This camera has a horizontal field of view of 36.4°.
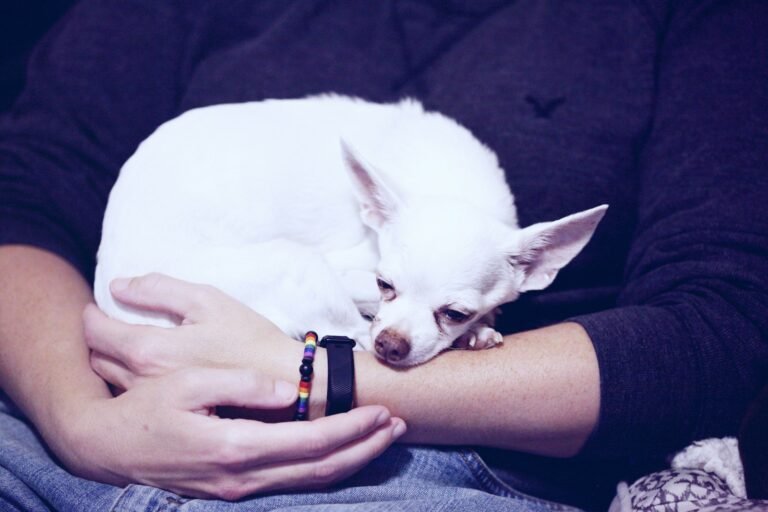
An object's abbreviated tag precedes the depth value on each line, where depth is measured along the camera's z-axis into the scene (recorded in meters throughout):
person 0.68
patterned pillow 0.66
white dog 0.74
